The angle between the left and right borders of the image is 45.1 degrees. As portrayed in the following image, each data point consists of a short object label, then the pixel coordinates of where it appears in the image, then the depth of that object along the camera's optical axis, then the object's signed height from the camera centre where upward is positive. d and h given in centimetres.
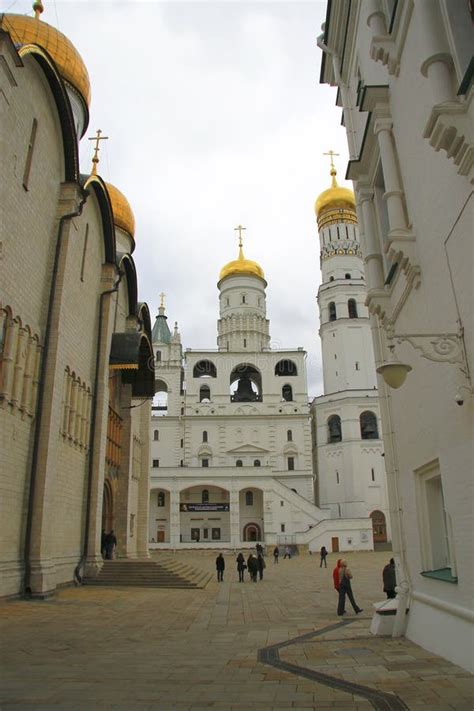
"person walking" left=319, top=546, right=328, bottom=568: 2892 -58
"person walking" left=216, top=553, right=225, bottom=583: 2188 -78
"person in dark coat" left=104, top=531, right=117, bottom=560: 2212 +14
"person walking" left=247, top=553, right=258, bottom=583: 2138 -79
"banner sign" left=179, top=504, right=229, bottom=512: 4581 +303
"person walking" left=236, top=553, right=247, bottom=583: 2138 -75
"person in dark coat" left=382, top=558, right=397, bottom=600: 1159 -72
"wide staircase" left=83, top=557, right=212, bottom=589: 1883 -90
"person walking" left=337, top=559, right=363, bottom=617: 1249 -94
